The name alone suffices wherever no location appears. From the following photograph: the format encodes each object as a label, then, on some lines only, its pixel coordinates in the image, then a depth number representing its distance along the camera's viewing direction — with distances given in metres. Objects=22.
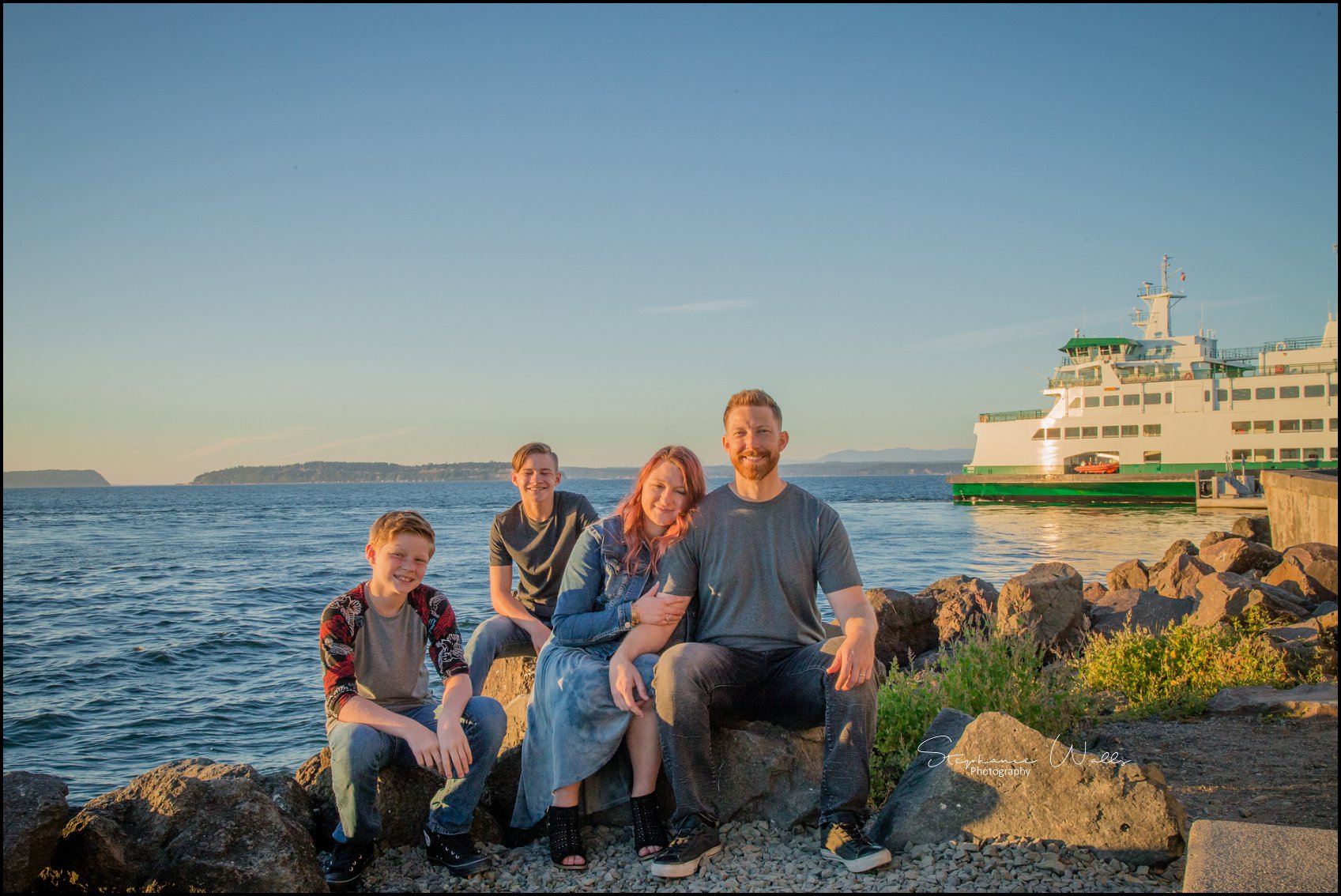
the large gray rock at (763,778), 4.00
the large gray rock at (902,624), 9.64
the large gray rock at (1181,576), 11.77
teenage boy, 5.50
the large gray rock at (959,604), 9.58
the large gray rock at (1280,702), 3.69
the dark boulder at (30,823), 3.22
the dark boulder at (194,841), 3.32
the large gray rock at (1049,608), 8.74
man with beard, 3.76
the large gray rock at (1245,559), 12.95
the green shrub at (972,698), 4.80
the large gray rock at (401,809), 3.92
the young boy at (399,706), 3.67
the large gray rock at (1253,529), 20.41
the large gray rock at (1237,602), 7.53
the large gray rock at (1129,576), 13.36
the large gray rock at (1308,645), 3.36
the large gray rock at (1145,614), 9.22
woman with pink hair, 3.86
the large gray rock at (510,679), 5.69
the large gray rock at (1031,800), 3.50
